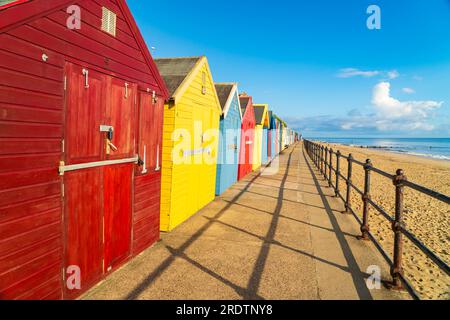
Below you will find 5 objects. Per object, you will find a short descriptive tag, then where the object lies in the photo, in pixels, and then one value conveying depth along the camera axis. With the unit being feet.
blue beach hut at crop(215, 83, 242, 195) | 31.00
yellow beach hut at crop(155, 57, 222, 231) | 18.98
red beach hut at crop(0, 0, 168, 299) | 8.23
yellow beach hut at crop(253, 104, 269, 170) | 54.27
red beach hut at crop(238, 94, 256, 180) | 42.14
